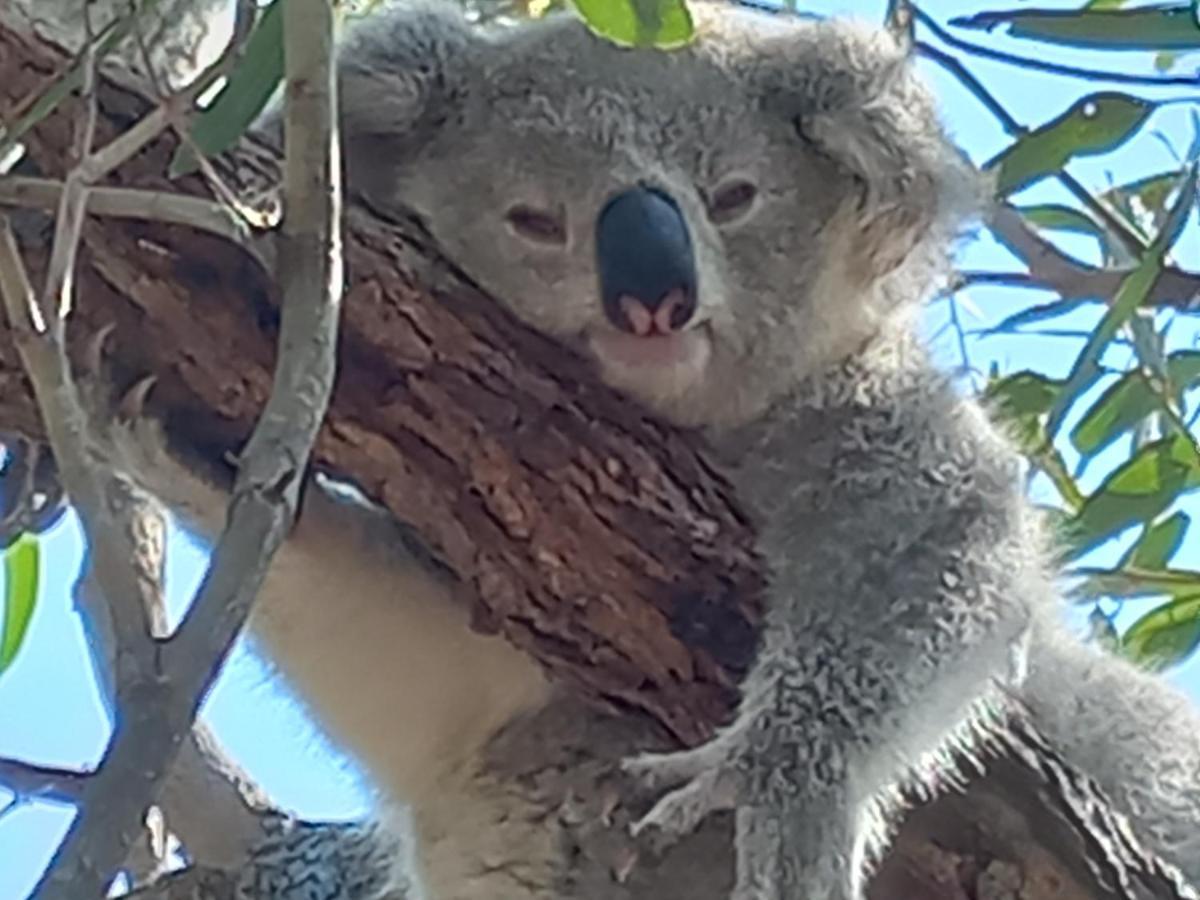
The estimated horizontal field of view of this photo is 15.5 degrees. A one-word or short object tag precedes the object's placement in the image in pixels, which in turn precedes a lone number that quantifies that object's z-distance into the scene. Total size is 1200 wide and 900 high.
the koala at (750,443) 1.28
